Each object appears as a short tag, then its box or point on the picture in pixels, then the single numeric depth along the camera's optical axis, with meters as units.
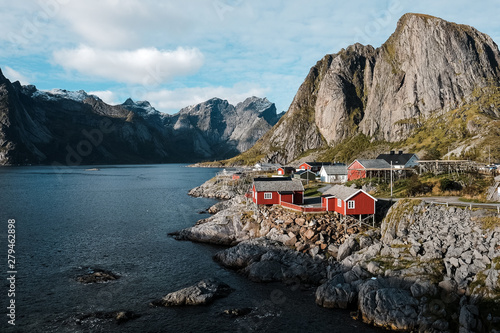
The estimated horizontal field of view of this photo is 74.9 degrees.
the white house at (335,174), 91.69
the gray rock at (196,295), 31.41
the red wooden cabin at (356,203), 47.44
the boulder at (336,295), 30.72
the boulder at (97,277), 36.56
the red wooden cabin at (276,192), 57.62
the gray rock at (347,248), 39.41
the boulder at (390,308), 26.70
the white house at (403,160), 97.38
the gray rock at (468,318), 24.08
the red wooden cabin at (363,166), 82.37
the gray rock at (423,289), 27.92
